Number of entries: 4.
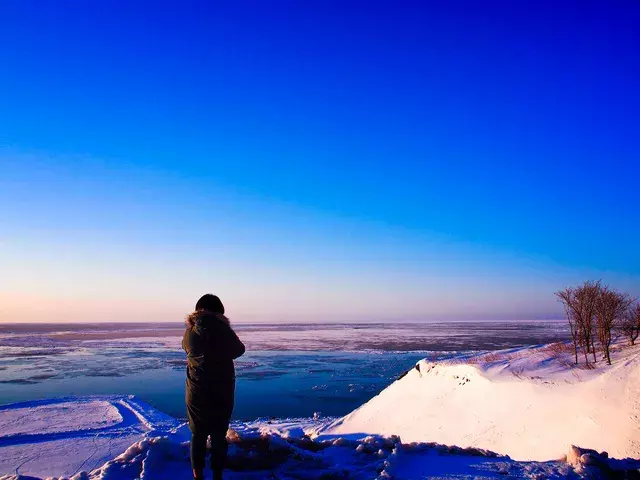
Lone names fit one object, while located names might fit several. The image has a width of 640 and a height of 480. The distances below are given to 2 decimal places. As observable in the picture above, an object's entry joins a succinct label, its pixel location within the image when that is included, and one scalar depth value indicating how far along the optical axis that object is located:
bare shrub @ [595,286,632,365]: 11.92
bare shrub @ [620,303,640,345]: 12.74
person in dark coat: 4.39
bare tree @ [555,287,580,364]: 13.07
